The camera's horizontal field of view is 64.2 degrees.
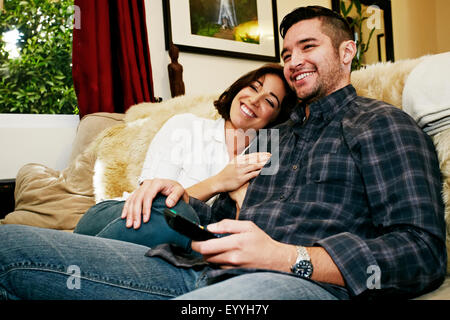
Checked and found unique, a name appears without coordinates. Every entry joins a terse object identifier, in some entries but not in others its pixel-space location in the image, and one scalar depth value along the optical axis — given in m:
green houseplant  3.36
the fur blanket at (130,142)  1.70
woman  1.51
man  0.69
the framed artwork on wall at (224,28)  2.58
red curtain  2.30
